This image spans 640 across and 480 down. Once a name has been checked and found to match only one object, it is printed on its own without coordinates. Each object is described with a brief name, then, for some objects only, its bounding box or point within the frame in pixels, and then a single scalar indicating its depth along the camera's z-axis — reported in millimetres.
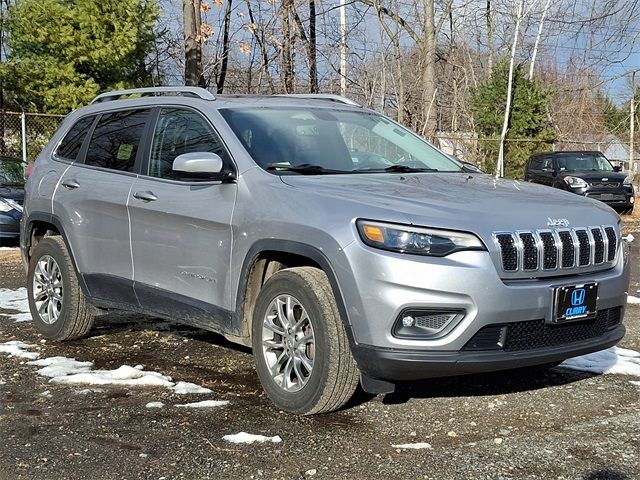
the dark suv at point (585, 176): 19328
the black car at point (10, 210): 12617
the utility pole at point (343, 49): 22156
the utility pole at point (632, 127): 23031
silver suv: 3879
